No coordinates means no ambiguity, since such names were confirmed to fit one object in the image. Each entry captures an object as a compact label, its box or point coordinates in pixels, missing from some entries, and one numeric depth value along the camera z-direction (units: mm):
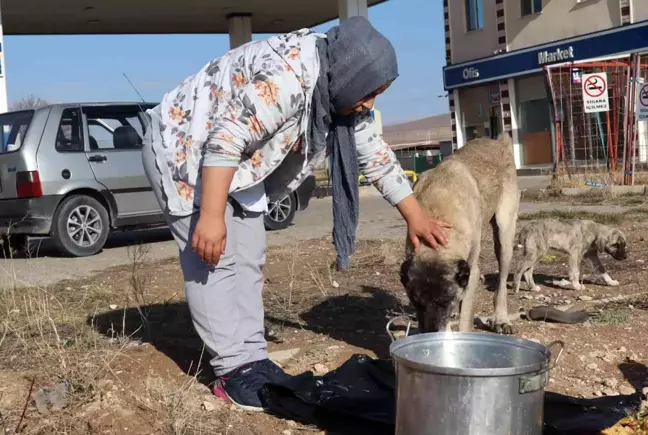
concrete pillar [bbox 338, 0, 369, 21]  17828
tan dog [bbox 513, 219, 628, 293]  6918
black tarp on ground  3355
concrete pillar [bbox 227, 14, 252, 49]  23016
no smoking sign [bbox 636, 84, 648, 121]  15096
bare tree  36912
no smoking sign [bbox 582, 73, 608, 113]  16703
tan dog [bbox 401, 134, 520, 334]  4062
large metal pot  2715
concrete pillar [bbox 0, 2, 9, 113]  14242
